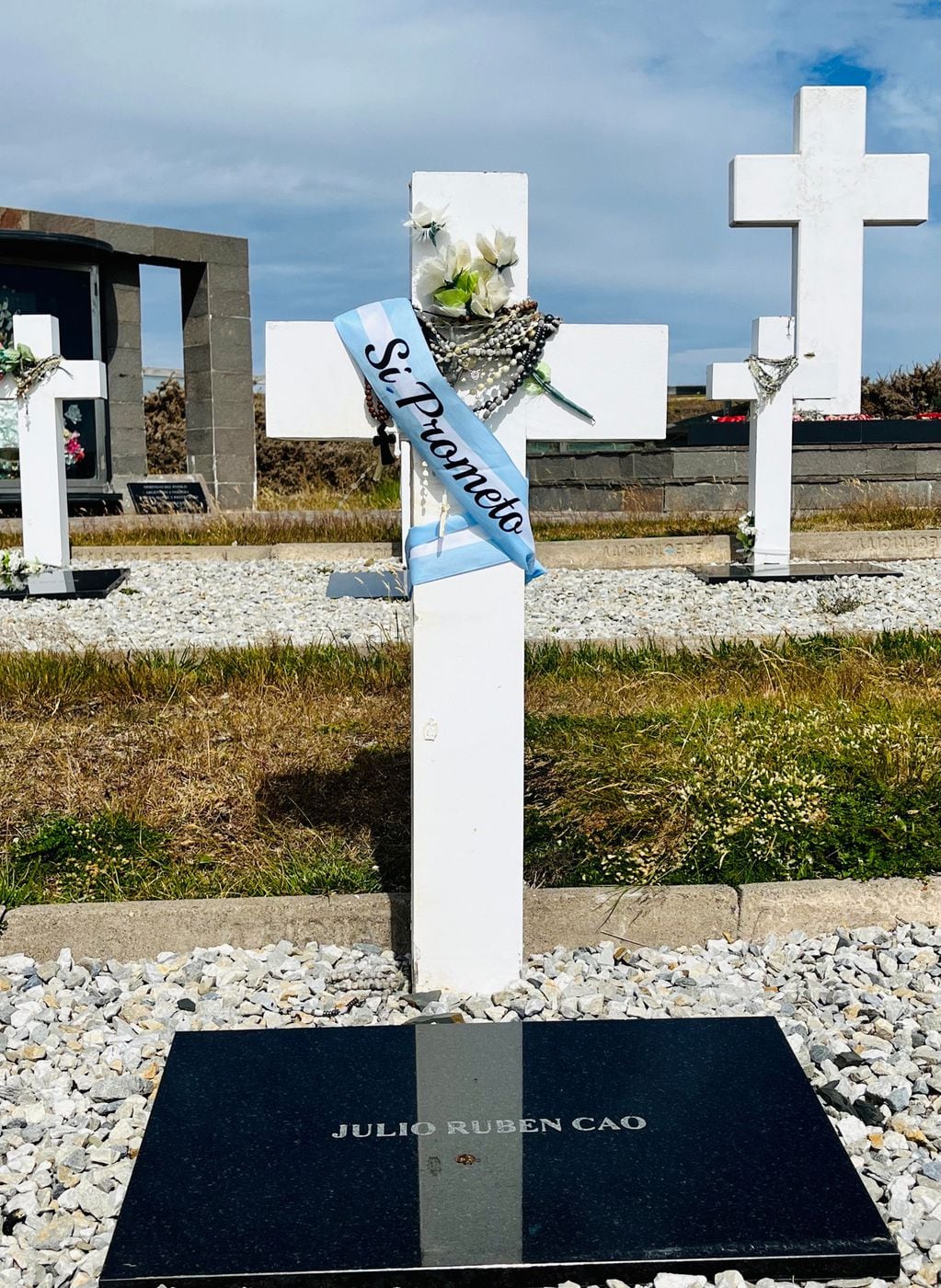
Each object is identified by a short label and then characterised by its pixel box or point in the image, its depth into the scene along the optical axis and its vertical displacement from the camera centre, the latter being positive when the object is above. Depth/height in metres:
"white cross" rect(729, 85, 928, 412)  10.26 +2.31
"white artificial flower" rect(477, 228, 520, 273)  2.79 +0.52
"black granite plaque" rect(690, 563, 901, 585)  9.21 -0.60
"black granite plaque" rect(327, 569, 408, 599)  8.59 -0.64
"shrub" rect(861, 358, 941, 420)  19.50 +1.44
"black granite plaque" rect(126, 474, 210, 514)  15.45 -0.02
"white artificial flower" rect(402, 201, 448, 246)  2.80 +0.58
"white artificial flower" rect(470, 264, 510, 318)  2.78 +0.42
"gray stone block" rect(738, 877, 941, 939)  3.32 -1.07
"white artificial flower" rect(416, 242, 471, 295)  2.77 +0.48
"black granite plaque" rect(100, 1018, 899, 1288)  2.01 -1.14
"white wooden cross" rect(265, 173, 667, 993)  2.87 -0.34
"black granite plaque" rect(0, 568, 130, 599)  8.62 -0.62
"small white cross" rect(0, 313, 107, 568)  9.02 +0.40
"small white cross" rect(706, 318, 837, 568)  9.54 +0.28
